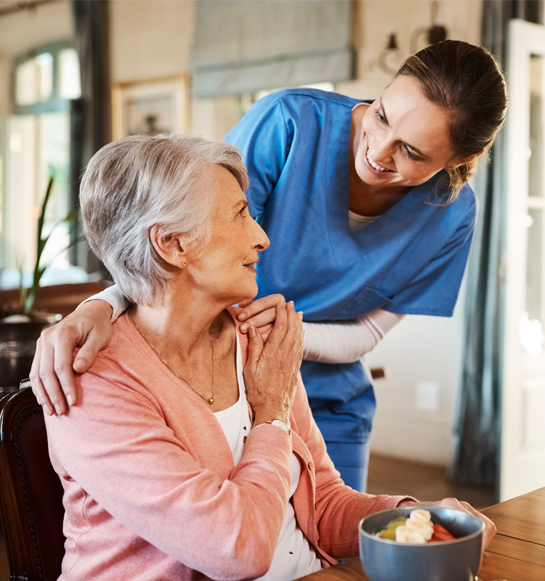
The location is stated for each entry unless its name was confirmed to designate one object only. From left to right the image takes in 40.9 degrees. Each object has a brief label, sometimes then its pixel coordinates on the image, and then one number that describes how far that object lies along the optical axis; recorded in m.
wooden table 0.93
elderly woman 0.96
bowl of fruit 0.75
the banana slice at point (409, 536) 0.77
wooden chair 1.13
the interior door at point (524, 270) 3.36
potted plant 2.06
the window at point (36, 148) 6.57
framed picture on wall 5.32
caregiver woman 1.41
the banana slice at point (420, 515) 0.81
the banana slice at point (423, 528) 0.78
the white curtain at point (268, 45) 4.36
